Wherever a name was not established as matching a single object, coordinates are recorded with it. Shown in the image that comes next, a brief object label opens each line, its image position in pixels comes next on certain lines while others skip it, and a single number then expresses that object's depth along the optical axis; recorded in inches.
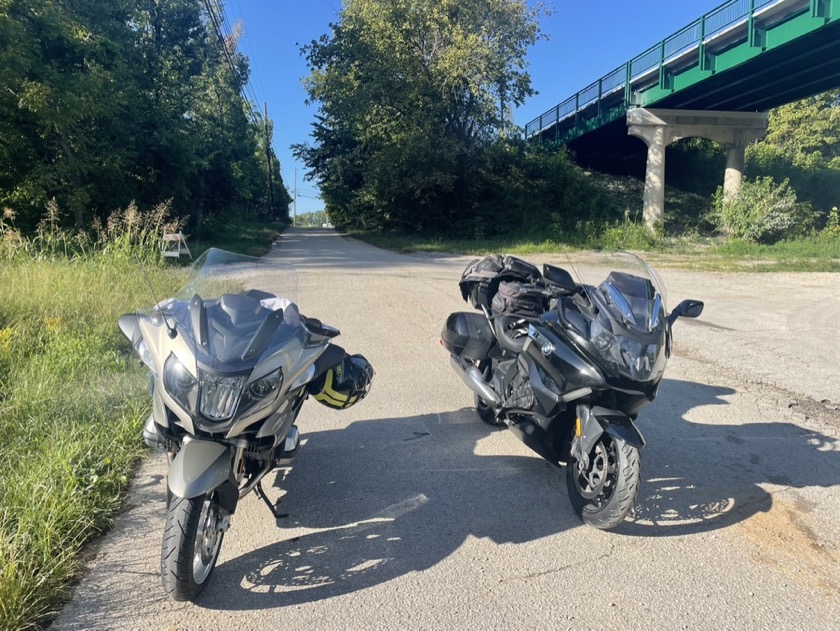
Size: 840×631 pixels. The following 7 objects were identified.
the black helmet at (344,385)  130.7
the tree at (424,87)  988.6
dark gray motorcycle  118.4
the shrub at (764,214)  878.4
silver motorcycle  96.9
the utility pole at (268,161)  2137.6
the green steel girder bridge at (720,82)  671.1
